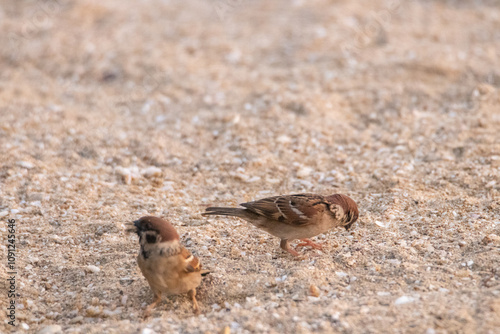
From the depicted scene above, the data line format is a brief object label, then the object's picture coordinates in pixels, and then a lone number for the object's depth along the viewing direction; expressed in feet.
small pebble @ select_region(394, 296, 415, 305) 25.11
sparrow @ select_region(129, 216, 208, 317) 25.43
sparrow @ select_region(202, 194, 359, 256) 31.00
